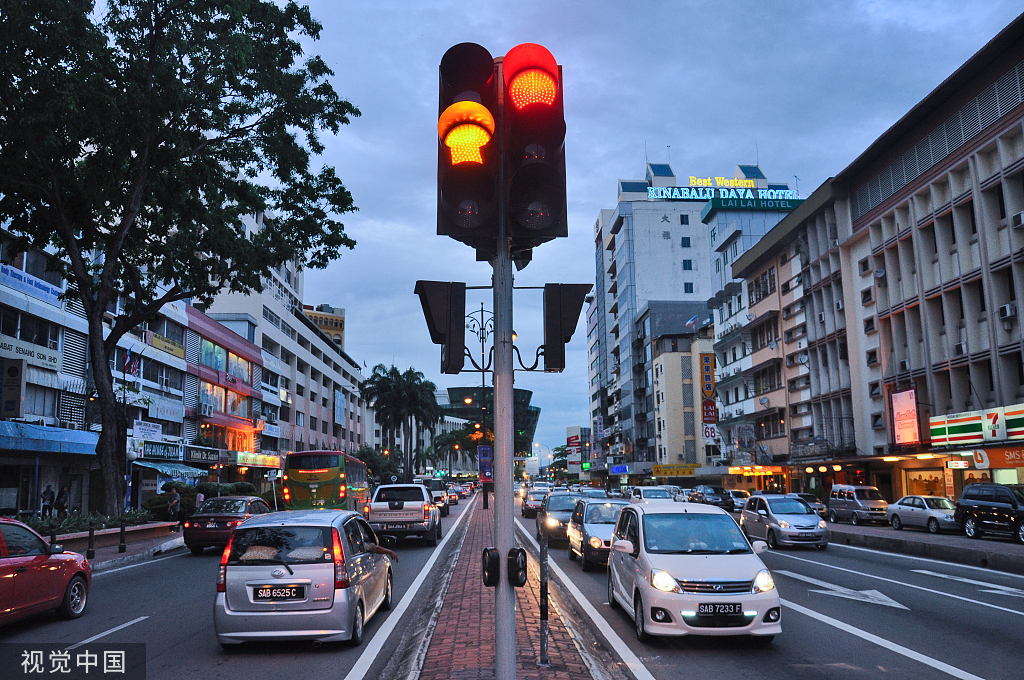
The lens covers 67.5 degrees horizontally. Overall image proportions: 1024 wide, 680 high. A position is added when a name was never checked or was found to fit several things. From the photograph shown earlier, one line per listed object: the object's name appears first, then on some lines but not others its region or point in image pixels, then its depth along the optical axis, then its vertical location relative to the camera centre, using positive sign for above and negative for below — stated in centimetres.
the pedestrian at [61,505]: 3164 -123
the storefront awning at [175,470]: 3995 +10
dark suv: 2311 -193
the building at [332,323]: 13112 +2482
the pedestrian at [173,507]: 2914 -134
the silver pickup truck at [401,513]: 2233 -138
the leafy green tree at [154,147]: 1905 +909
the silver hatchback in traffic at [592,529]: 1609 -153
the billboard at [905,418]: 3534 +152
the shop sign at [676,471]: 7156 -126
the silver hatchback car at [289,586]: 854 -131
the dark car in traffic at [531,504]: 3928 -220
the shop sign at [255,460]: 5469 +75
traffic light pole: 413 +8
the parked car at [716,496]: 4553 -244
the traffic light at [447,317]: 447 +86
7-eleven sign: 2914 +90
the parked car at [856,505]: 3403 -236
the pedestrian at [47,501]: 3166 -105
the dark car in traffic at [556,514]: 2267 -157
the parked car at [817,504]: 3597 -240
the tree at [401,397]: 9012 +792
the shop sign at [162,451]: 4091 +116
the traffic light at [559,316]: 455 +85
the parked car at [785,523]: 2173 -198
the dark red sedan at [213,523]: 2038 -138
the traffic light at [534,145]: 416 +173
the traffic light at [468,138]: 418 +177
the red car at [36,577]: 947 -133
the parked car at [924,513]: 2762 -234
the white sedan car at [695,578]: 855 -139
